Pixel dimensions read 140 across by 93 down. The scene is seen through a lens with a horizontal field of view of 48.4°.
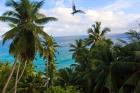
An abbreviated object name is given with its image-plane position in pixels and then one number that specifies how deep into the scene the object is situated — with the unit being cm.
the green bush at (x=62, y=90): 1816
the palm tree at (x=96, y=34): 2617
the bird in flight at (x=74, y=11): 640
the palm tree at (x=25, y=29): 1632
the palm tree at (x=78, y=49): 2505
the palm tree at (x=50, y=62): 2326
